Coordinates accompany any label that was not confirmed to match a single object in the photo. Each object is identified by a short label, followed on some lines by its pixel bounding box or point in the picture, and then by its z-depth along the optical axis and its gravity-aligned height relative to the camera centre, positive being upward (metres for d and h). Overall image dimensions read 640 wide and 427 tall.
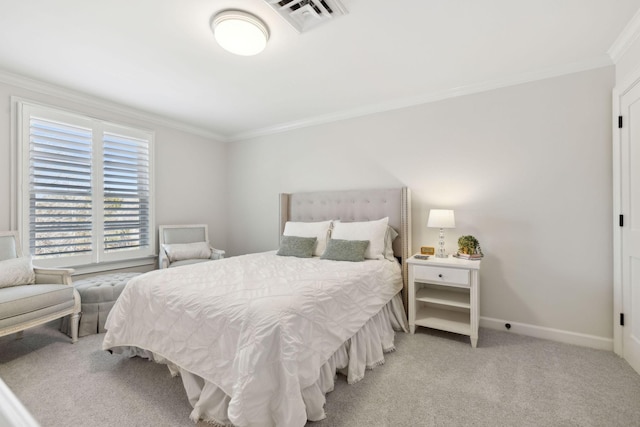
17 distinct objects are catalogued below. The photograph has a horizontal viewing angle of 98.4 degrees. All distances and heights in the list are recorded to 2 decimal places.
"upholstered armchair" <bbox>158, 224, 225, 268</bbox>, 3.56 -0.44
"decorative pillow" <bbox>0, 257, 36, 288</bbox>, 2.30 -0.51
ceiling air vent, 1.74 +1.33
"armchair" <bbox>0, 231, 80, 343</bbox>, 2.09 -0.65
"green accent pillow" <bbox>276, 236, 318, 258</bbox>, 3.02 -0.37
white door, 2.00 -0.05
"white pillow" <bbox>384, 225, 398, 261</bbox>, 2.95 -0.30
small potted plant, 2.65 -0.33
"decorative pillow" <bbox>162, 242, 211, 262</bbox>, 3.57 -0.49
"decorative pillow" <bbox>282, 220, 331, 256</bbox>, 3.16 -0.20
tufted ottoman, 2.63 -0.87
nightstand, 2.39 -0.80
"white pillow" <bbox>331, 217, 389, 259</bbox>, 2.84 -0.20
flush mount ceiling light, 1.84 +1.26
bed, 1.32 -0.69
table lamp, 2.65 -0.05
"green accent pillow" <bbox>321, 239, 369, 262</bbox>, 2.71 -0.37
